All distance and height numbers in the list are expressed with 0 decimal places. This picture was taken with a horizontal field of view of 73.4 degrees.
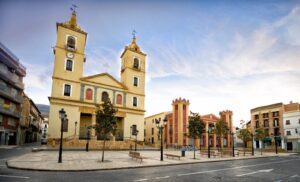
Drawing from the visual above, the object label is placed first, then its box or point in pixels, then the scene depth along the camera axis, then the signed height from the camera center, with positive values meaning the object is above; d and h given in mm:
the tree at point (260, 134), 40941 -2534
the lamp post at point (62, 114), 15713 +288
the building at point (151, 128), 63297 -2803
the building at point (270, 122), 55644 +61
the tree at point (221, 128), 35656 -1211
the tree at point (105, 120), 18031 -118
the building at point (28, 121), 51822 -1295
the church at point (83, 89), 34719 +5676
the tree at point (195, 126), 24750 -685
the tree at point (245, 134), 38656 -2412
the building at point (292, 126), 51178 -859
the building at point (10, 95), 39812 +4622
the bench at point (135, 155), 17575 -3192
